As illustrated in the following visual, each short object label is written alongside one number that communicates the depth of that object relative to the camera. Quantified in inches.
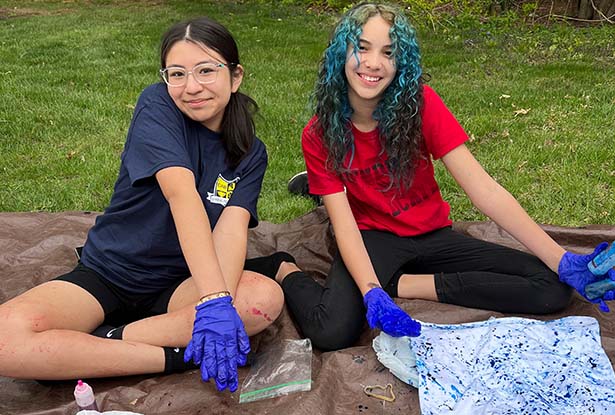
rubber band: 73.7
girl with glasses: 72.5
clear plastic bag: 74.9
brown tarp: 73.4
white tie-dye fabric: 69.9
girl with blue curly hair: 86.4
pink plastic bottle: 65.6
